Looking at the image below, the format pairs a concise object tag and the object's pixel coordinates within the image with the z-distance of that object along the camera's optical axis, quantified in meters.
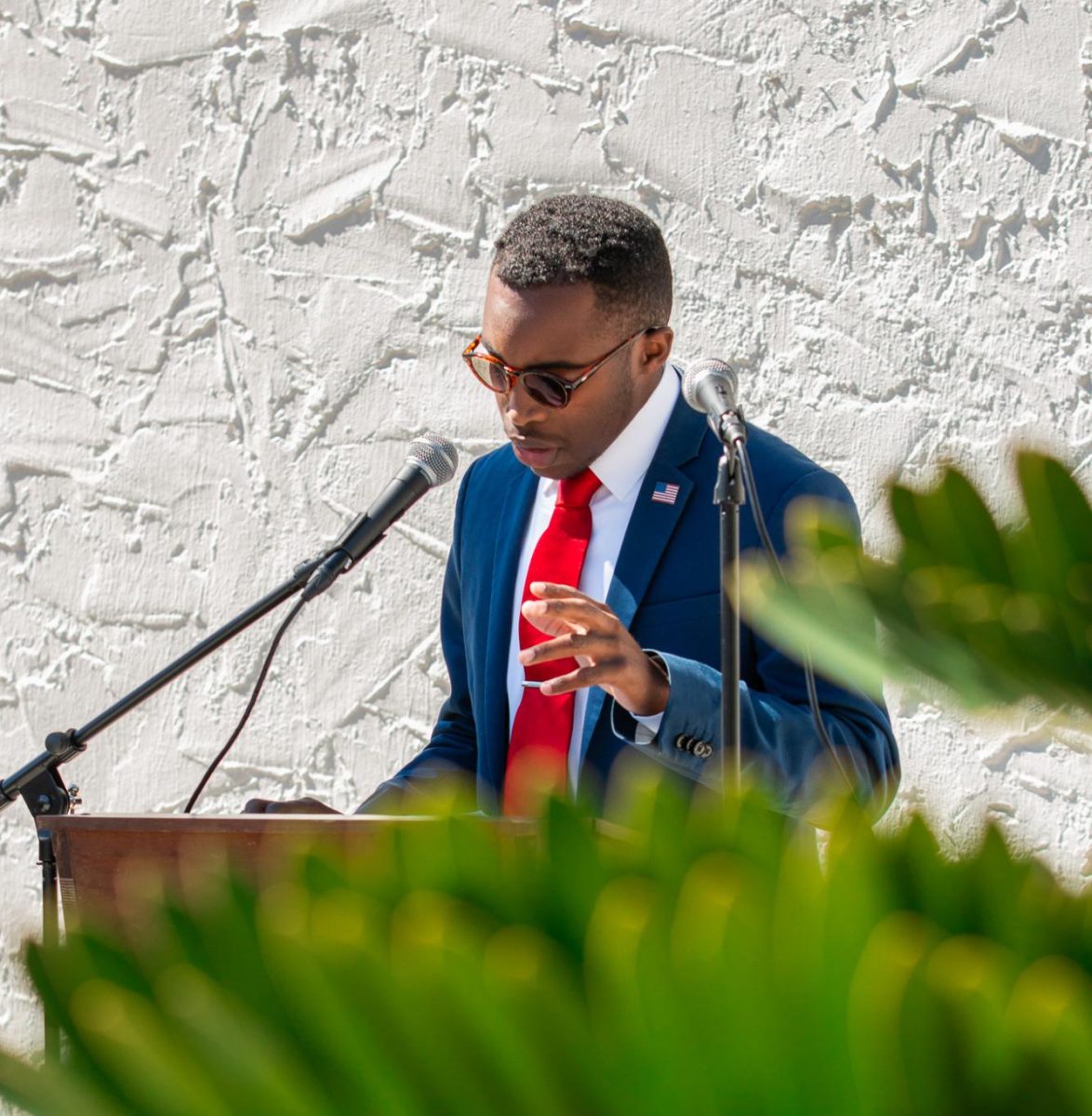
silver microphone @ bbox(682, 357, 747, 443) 6.37
